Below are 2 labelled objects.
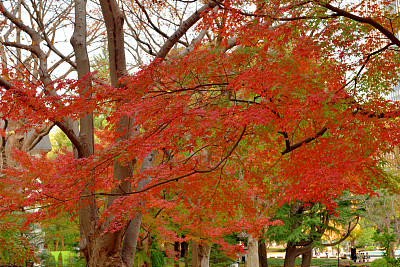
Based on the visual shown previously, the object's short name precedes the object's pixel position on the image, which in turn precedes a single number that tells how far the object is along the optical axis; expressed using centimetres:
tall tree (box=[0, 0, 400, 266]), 566
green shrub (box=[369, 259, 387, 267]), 1694
